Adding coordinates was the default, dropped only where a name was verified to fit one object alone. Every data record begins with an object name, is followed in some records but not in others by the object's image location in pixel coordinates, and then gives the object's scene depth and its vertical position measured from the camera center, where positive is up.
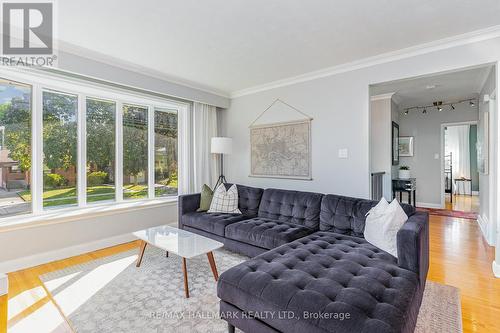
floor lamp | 4.42 +0.34
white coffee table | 2.32 -0.76
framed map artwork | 3.98 +0.25
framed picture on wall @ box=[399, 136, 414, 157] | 6.54 +0.48
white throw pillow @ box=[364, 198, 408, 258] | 2.14 -0.51
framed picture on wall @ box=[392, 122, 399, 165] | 5.81 +0.50
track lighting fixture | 5.61 +1.37
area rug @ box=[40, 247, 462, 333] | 1.89 -1.14
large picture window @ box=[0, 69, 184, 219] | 3.05 +0.29
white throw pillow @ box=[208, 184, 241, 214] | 3.72 -0.52
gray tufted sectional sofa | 1.32 -0.71
